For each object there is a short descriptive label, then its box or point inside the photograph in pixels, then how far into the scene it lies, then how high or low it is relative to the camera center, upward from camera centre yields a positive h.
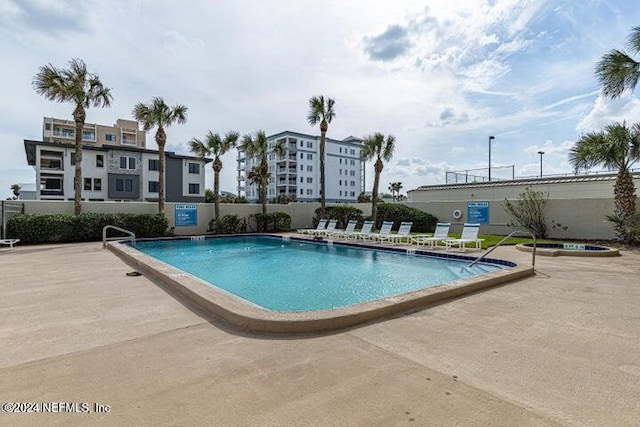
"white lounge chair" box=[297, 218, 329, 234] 21.16 -0.78
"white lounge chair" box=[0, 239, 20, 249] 13.55 -1.20
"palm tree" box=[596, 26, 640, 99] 12.20 +4.93
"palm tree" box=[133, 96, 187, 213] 20.50 +5.33
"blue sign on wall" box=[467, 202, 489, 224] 20.52 +0.11
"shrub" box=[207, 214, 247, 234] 21.67 -0.79
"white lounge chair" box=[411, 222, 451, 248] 14.52 -0.98
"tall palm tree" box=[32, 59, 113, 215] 16.73 +5.78
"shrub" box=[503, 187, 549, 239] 17.97 +0.12
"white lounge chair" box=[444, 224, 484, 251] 13.55 -0.97
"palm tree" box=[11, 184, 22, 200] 64.46 +3.84
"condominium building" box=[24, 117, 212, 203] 37.62 +4.13
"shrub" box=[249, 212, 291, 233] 23.16 -0.57
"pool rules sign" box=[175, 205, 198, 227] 21.36 -0.21
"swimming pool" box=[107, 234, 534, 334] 4.57 -1.37
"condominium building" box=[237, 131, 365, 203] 72.62 +8.93
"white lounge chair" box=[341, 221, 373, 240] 17.38 -1.00
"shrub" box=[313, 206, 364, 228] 25.04 -0.08
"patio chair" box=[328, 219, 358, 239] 18.41 -1.00
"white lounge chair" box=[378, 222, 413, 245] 16.33 -1.03
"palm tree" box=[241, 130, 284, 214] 23.80 +4.23
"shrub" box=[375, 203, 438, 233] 22.38 -0.19
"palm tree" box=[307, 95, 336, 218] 23.62 +6.52
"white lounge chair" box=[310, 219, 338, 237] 19.48 -0.99
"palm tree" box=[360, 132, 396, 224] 23.62 +4.18
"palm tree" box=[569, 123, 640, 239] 14.14 +2.32
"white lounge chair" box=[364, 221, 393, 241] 16.81 -0.98
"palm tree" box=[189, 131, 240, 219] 22.72 +3.98
